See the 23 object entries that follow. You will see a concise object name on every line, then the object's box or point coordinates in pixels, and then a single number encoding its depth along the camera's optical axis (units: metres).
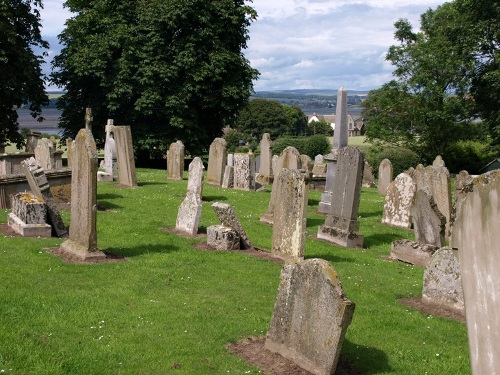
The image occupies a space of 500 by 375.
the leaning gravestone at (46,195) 14.66
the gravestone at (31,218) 14.26
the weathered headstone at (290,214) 13.17
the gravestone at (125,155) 23.25
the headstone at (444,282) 10.83
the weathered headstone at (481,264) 4.64
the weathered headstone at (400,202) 19.52
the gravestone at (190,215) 15.62
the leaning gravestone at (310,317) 7.59
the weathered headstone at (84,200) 12.31
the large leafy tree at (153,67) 39.47
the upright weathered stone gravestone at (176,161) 28.52
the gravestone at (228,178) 25.55
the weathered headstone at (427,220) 14.47
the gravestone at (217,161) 26.53
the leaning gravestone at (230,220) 14.25
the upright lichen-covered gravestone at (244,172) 25.20
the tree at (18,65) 34.78
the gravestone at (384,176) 28.77
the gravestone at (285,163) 18.49
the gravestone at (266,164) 29.69
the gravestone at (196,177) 19.00
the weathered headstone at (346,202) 16.47
